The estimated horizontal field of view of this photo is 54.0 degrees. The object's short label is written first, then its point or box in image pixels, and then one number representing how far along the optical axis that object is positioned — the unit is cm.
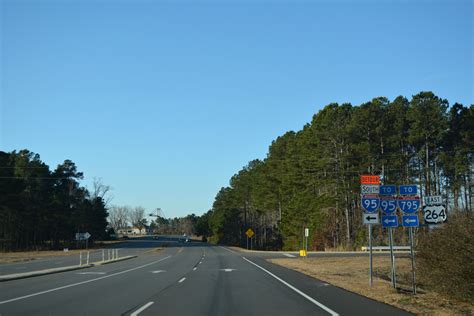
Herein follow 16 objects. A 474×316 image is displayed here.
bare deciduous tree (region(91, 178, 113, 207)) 11069
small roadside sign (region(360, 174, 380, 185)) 1716
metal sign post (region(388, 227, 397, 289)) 1563
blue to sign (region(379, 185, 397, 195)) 1656
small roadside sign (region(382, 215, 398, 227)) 1607
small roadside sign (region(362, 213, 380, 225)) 1678
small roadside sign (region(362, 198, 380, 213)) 1683
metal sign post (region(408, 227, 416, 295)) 1448
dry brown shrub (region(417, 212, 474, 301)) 1194
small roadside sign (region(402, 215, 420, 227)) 1519
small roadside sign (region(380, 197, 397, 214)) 1633
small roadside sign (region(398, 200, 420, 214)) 1565
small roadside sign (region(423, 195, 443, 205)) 1700
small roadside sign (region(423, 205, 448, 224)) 1554
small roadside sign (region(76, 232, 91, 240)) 6080
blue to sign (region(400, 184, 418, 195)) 1585
